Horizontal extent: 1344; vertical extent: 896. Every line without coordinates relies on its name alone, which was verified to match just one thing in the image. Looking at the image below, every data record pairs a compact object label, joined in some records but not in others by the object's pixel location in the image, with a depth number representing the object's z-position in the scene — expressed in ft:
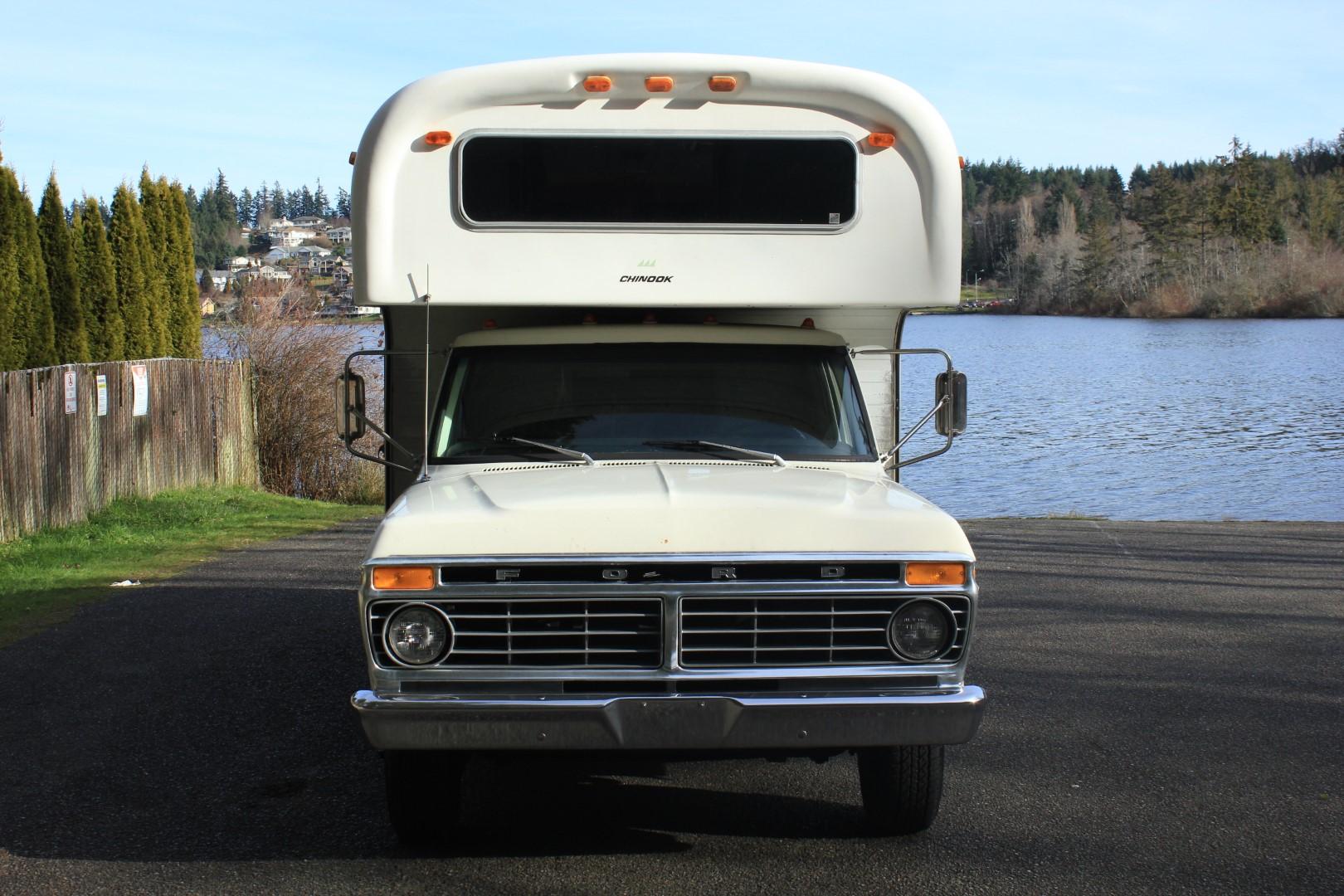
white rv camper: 17.24
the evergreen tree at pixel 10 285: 46.09
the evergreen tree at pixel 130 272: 58.95
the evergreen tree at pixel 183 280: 64.59
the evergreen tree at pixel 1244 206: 303.68
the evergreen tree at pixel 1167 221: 303.68
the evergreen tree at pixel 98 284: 56.70
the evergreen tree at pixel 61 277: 52.16
